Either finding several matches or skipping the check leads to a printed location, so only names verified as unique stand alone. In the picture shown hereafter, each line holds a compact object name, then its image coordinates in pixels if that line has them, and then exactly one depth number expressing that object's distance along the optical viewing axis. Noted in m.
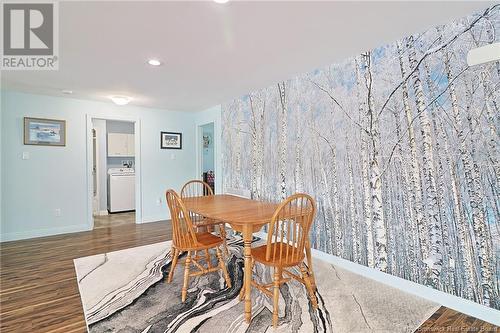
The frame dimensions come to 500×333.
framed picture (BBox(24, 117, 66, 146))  3.90
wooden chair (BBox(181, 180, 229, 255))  2.72
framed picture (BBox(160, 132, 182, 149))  5.21
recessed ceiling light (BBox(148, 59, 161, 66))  2.64
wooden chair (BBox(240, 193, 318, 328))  1.82
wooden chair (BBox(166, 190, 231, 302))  2.15
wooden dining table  1.92
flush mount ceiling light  3.98
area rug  1.80
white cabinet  5.98
